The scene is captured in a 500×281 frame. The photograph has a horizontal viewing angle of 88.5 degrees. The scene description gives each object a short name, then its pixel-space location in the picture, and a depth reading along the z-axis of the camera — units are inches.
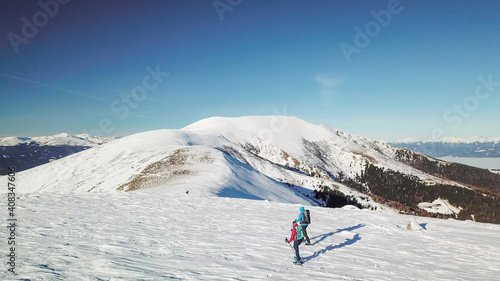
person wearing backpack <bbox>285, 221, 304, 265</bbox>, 455.5
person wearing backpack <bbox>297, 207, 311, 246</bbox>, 507.7
